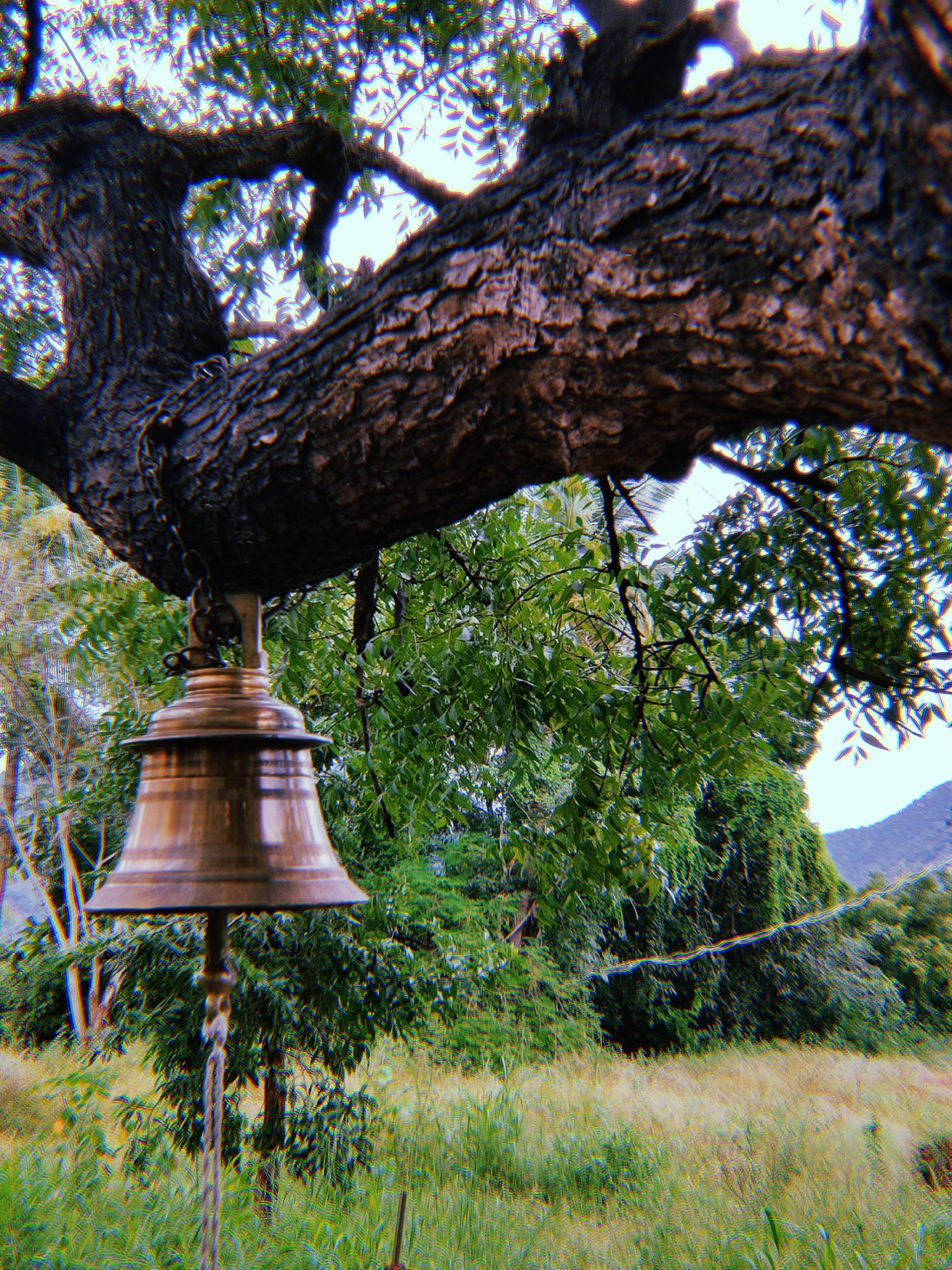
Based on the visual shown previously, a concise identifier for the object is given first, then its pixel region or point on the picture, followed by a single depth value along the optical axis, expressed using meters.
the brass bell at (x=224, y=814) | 1.31
